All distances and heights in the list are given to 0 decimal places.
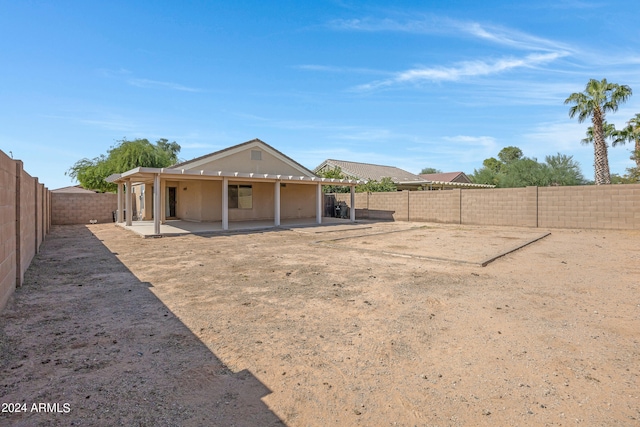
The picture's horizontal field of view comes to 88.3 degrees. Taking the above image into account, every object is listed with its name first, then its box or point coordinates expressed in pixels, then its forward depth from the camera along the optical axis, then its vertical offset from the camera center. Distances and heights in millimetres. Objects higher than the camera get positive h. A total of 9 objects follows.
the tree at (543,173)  27000 +2654
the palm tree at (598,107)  19766 +5976
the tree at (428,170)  69956 +7306
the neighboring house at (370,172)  31688 +3372
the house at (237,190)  16984 +887
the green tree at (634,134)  21344 +4641
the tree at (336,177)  28703 +2372
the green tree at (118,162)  30000 +4241
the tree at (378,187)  26453 +1449
